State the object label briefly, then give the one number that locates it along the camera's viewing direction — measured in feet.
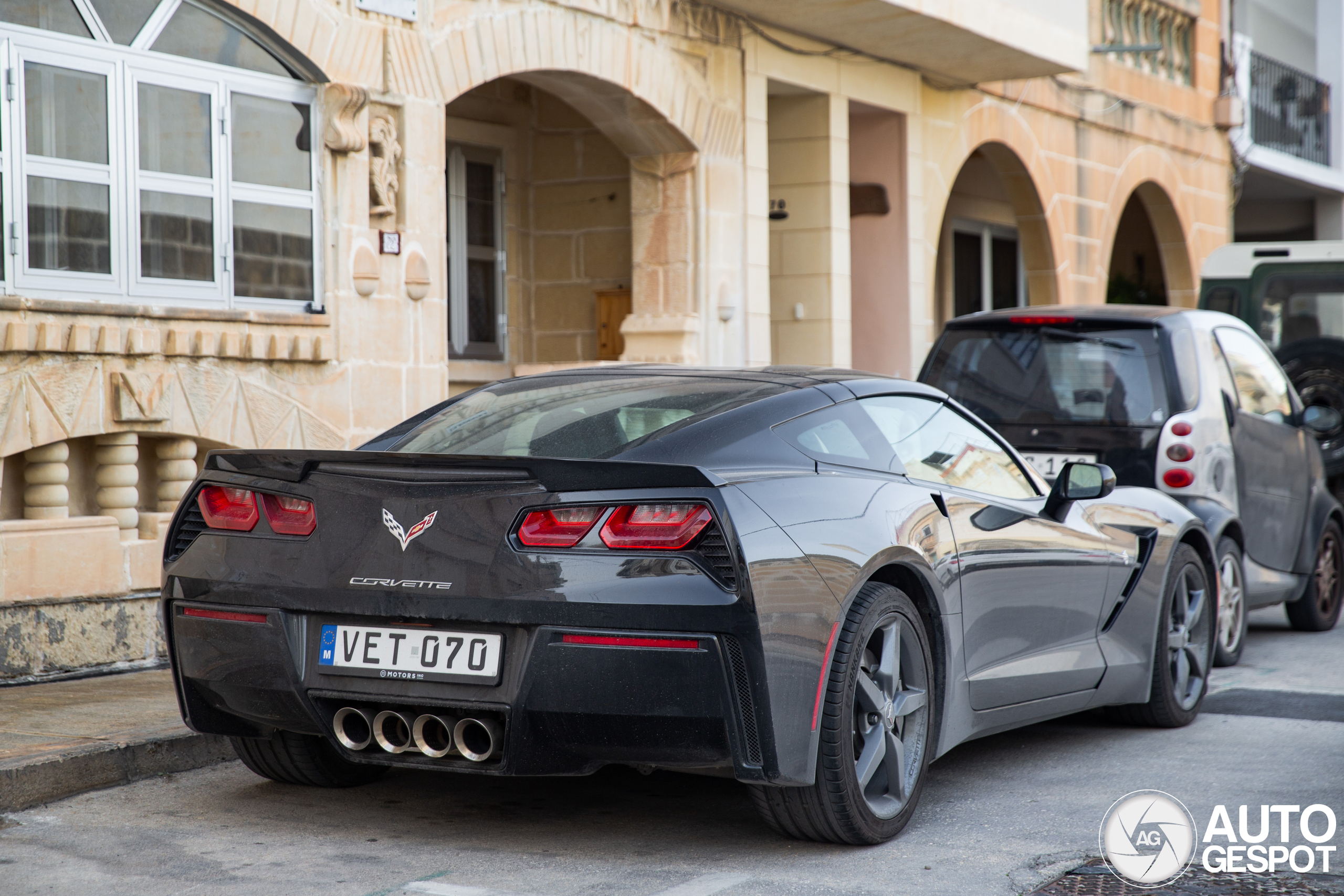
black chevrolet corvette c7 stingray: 24.90
